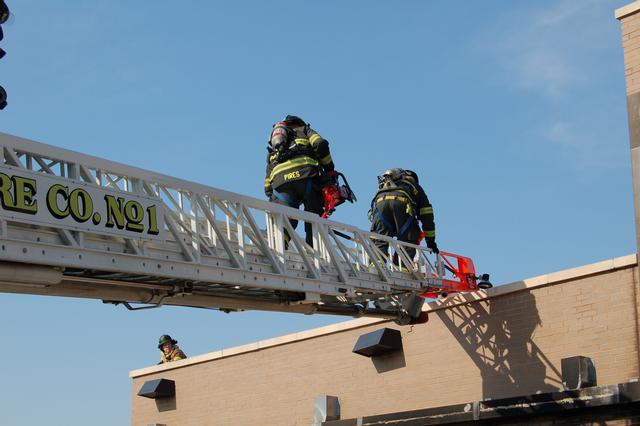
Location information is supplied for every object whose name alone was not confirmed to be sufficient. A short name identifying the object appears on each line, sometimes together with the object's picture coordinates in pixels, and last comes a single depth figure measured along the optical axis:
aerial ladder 7.84
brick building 11.67
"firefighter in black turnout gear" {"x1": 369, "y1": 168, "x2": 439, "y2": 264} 13.41
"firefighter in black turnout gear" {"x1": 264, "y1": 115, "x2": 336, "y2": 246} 12.12
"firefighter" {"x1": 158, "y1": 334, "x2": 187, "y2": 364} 18.95
